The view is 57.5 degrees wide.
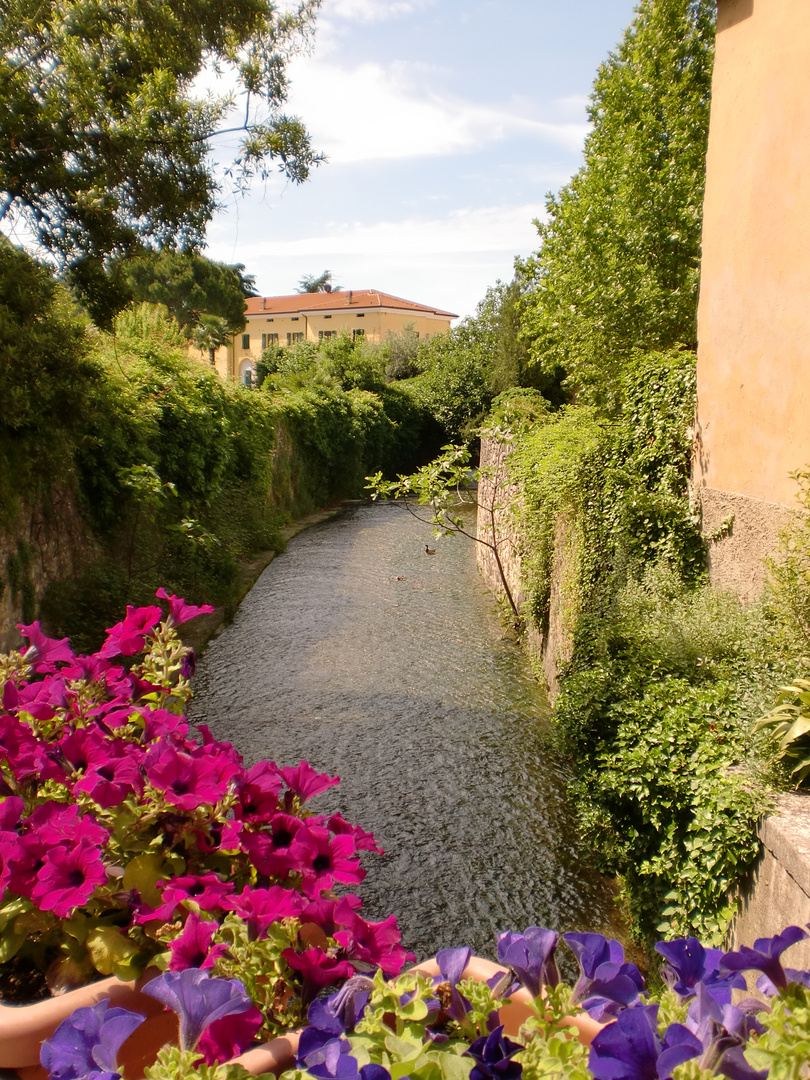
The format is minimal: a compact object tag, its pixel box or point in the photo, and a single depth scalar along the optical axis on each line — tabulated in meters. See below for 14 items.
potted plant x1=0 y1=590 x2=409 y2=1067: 1.19
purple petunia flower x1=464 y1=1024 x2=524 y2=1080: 0.88
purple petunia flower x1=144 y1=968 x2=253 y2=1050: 0.91
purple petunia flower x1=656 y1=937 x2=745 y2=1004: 0.97
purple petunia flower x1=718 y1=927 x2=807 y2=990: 0.94
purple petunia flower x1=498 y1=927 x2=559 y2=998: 1.01
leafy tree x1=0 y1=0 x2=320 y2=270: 8.09
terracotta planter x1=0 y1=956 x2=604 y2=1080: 1.21
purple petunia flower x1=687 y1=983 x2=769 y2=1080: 0.79
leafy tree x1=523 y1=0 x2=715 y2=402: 11.76
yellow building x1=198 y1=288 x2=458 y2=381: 56.69
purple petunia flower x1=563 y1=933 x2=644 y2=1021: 0.95
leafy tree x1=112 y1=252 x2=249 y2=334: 39.00
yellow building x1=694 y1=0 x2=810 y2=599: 4.86
